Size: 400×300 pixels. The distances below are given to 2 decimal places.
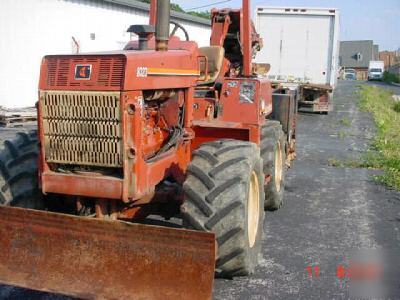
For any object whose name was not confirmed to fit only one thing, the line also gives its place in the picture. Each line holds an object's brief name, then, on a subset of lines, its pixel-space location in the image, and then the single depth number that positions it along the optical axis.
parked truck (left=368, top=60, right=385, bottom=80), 71.15
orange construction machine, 3.96
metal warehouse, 15.62
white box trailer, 18.36
